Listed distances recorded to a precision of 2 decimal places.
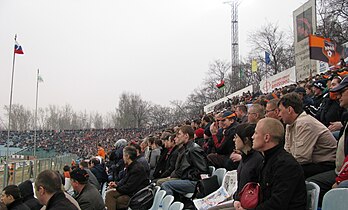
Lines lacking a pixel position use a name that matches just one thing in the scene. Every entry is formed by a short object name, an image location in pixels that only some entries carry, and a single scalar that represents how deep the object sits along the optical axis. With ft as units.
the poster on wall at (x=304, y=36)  67.87
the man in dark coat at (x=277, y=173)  10.66
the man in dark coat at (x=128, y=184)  23.40
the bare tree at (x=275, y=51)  162.92
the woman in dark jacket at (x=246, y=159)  13.38
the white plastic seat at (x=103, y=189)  30.99
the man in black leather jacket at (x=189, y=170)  20.44
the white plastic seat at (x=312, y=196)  10.96
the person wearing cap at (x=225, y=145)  21.13
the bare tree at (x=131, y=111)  258.37
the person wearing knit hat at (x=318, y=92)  24.00
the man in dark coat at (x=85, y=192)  19.47
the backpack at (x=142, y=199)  21.56
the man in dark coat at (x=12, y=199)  18.11
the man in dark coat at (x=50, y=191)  12.92
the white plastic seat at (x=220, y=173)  18.63
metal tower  165.07
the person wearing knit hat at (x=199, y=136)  29.08
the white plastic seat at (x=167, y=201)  17.38
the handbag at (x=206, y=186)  18.15
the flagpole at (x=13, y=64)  70.23
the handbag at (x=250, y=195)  11.44
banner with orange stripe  61.62
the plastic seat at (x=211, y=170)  21.01
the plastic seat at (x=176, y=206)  16.04
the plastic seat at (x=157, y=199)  19.38
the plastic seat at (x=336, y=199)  9.61
